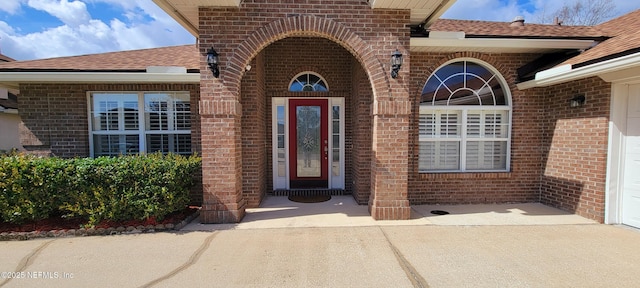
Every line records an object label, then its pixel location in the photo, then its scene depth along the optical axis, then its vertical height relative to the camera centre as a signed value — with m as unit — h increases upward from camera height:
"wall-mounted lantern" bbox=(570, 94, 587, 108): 4.68 +0.68
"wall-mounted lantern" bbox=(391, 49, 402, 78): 4.18 +1.21
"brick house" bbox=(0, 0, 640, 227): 4.29 +0.62
